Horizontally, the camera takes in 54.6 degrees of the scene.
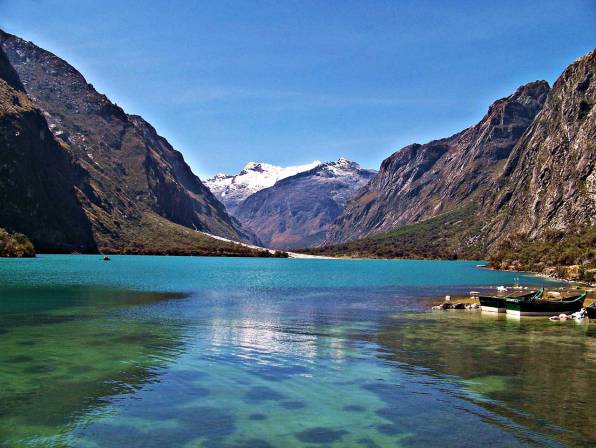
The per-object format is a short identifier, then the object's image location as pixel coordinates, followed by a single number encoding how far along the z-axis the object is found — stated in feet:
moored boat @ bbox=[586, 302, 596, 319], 207.82
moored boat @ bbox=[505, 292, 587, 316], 220.64
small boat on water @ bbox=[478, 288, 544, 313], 236.02
